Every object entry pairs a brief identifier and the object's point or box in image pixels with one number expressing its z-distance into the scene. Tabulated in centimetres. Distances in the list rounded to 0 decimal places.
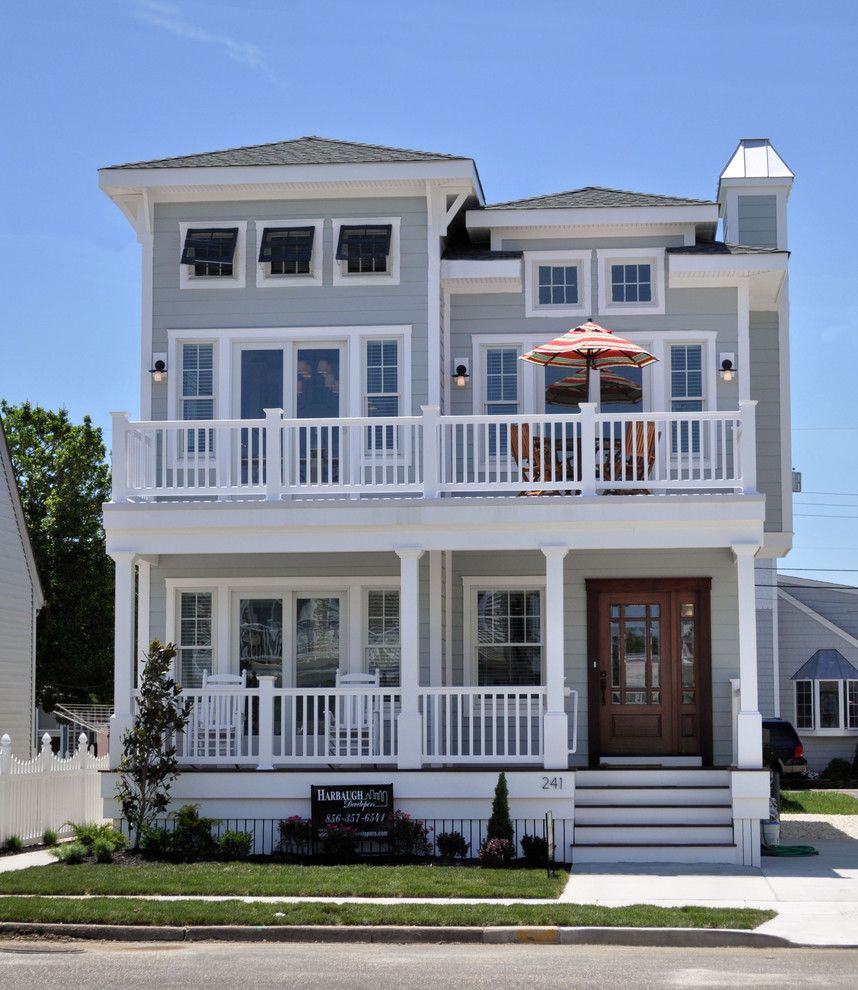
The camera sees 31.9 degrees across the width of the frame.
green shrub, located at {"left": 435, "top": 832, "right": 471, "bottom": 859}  1653
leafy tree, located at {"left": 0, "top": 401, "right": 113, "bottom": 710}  4328
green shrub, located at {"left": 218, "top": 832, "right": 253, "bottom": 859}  1647
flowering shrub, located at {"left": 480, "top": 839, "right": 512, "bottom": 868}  1584
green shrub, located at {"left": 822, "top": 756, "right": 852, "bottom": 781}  3440
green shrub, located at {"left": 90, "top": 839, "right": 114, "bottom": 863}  1617
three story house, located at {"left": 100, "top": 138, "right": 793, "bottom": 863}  1767
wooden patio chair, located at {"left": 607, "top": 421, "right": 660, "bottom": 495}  1759
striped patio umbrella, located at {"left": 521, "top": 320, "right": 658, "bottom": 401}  1803
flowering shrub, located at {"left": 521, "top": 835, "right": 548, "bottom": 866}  1605
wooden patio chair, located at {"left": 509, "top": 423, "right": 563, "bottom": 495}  1773
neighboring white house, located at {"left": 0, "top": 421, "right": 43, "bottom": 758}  2930
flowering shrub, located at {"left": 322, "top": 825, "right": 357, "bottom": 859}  1641
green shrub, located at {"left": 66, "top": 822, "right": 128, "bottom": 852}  1645
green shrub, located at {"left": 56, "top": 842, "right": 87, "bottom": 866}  1612
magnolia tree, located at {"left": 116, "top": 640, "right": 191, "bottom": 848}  1688
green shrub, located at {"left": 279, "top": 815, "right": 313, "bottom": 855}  1673
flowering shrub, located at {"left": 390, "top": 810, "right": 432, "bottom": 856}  1662
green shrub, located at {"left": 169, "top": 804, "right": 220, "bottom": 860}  1656
